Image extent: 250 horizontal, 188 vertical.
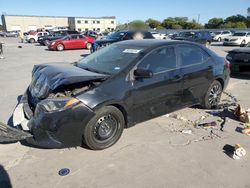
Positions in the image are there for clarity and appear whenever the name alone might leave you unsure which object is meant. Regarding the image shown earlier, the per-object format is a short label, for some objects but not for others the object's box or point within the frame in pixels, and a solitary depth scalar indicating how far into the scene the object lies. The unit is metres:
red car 15.99
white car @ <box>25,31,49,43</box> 25.41
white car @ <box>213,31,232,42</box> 24.73
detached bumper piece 2.67
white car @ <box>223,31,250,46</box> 18.86
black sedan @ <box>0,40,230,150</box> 2.66
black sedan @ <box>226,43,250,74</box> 6.61
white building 61.80
